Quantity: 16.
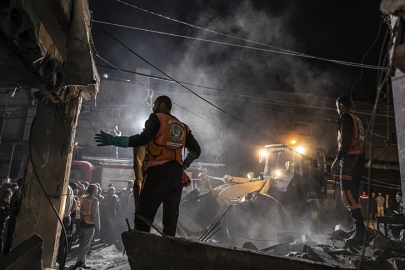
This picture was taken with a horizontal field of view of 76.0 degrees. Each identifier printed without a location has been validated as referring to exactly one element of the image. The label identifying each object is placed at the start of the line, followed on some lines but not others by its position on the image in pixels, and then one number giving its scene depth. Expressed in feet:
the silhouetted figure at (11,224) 17.75
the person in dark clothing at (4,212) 19.71
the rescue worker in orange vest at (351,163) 12.49
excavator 27.40
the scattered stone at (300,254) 12.51
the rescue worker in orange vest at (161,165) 9.66
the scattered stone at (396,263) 10.02
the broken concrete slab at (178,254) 7.67
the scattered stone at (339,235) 14.01
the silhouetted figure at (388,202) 27.21
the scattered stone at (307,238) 21.59
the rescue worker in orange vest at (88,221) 22.40
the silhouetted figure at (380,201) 49.08
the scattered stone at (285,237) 23.67
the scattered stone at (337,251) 11.92
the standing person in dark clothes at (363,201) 48.23
